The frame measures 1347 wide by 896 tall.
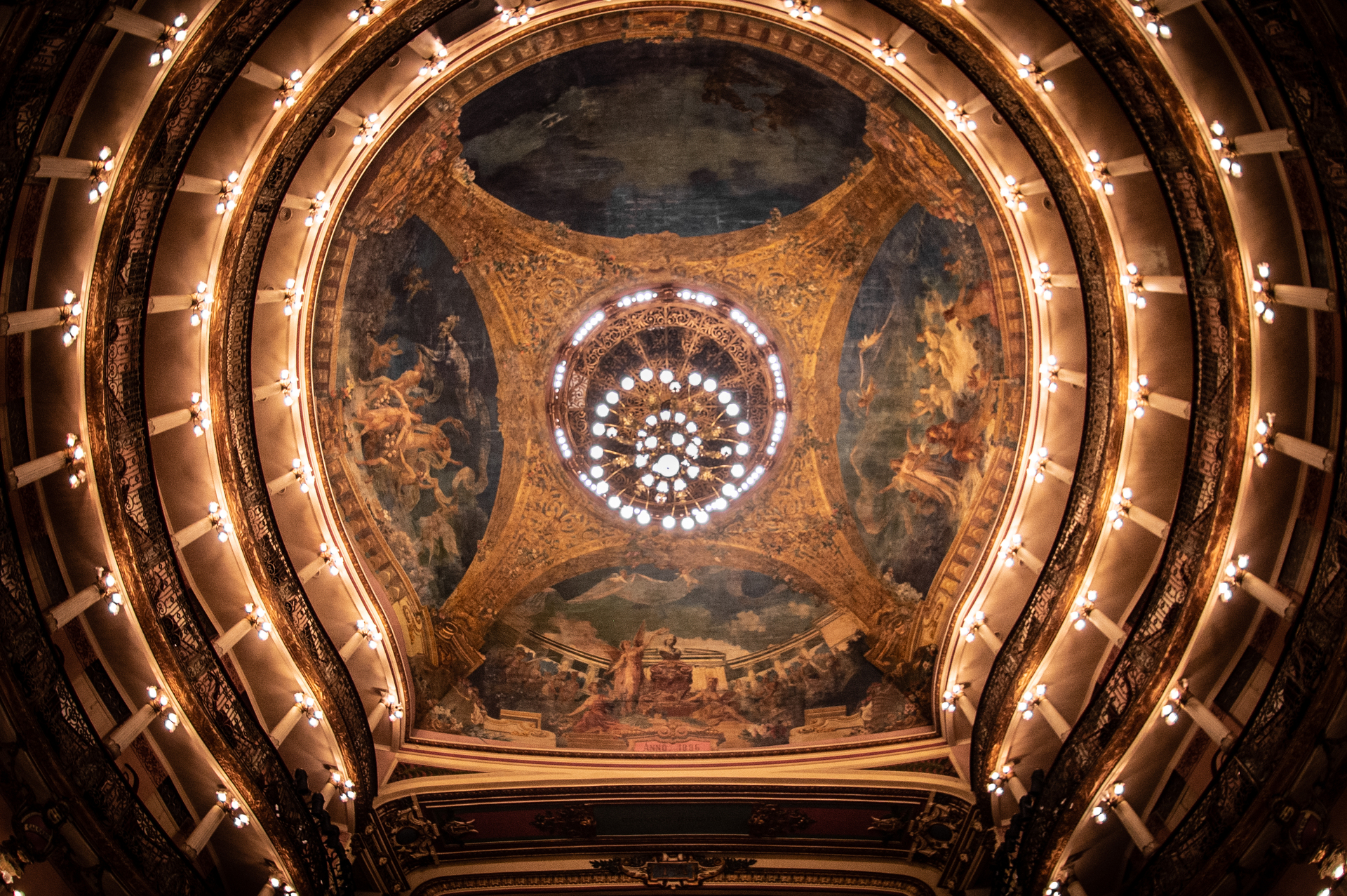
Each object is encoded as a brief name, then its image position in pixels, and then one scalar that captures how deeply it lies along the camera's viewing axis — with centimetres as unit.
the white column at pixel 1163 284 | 1390
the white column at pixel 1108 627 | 1526
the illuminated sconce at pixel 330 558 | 1855
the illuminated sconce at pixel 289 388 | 1802
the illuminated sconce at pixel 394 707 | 1897
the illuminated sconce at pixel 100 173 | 1211
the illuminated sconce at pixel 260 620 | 1628
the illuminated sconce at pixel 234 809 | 1472
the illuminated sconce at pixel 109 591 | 1352
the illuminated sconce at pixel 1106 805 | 1452
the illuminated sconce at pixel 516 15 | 1627
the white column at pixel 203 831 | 1393
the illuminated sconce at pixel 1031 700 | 1650
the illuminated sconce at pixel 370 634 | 1891
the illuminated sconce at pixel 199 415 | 1555
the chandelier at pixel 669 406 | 2267
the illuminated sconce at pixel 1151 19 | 1170
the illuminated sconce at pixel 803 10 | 1630
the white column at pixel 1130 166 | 1367
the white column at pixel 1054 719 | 1573
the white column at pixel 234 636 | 1543
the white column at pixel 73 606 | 1242
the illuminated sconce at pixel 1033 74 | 1437
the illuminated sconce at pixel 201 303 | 1509
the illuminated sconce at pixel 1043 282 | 1722
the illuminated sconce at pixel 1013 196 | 1681
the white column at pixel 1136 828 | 1358
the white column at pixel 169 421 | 1462
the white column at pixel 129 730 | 1298
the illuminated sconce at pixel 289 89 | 1463
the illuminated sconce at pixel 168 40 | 1191
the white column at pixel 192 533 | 1504
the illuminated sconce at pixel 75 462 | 1304
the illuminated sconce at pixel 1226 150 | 1187
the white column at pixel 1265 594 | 1233
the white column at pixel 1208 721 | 1287
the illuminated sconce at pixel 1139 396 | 1525
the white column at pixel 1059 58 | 1380
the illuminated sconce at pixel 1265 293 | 1216
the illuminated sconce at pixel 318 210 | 1709
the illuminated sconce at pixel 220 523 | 1594
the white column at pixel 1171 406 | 1429
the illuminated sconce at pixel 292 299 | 1761
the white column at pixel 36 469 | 1198
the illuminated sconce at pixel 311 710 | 1680
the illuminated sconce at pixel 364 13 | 1449
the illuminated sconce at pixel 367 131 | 1675
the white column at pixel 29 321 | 1139
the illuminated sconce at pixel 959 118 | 1656
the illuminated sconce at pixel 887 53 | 1639
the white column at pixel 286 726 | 1608
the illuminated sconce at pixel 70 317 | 1252
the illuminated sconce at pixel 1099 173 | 1443
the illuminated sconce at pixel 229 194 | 1473
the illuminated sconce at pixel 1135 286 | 1476
